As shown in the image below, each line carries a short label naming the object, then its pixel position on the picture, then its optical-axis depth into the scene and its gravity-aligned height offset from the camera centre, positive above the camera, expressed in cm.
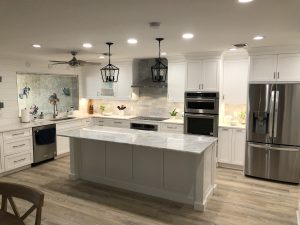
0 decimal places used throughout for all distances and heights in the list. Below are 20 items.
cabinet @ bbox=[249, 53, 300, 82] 408 +54
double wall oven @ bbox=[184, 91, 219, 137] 495 -32
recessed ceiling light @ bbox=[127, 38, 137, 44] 342 +84
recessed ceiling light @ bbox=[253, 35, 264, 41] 326 +85
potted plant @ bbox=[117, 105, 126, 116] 666 -33
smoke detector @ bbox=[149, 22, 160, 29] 254 +79
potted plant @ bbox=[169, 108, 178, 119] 590 -41
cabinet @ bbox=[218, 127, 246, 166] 477 -98
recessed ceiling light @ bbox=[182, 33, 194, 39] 310 +83
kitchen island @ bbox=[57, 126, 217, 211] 331 -104
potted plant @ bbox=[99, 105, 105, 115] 689 -32
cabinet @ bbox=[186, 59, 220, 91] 493 +49
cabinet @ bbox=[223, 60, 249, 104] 489 +35
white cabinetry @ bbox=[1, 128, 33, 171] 458 -104
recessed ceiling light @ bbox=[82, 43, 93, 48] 379 +85
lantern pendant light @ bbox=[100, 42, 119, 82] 373 +29
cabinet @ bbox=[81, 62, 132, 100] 621 +33
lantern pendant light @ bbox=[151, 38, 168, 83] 329 +36
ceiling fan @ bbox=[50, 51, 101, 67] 413 +60
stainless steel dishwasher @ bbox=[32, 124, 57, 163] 510 -102
